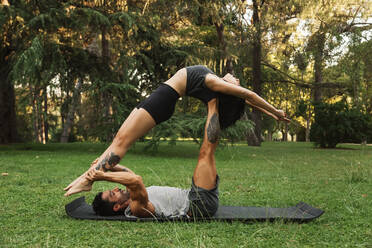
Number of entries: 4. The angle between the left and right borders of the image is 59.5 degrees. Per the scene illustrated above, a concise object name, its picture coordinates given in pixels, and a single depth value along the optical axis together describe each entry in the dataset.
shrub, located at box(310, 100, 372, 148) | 14.10
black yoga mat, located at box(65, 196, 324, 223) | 3.26
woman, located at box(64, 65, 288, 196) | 3.17
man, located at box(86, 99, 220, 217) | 3.30
